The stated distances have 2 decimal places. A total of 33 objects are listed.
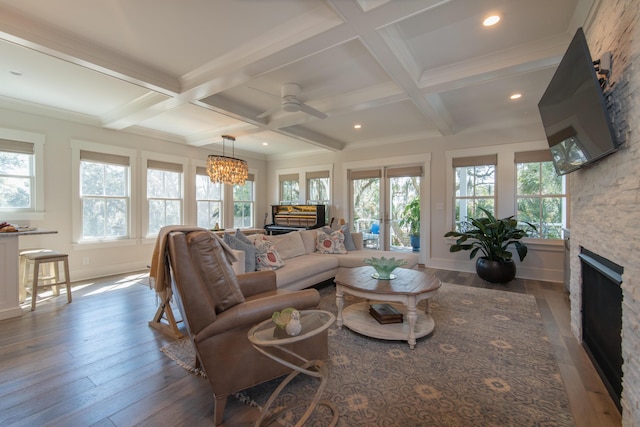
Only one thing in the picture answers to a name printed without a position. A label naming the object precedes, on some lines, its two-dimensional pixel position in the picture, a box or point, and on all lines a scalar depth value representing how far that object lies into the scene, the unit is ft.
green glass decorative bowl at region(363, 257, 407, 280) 9.15
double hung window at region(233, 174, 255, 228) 23.48
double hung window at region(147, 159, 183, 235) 18.03
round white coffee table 7.79
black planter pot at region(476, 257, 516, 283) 13.75
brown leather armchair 5.00
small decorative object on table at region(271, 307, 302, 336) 4.74
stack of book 8.53
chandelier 16.40
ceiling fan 11.15
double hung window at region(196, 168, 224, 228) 20.67
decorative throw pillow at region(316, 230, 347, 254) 14.58
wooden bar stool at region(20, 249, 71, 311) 10.61
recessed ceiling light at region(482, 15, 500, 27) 7.37
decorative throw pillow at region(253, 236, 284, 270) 10.84
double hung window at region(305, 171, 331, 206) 22.79
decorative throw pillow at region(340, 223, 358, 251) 15.49
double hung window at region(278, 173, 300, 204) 24.37
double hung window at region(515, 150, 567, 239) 14.93
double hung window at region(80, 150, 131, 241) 15.55
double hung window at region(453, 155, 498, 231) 16.56
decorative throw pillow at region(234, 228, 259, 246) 10.65
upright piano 21.80
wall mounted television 5.19
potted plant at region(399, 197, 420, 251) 19.20
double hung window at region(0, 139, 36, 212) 12.99
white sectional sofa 11.00
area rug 5.19
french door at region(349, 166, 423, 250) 19.43
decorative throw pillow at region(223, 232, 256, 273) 10.25
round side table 4.58
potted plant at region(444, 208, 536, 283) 13.82
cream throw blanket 5.64
